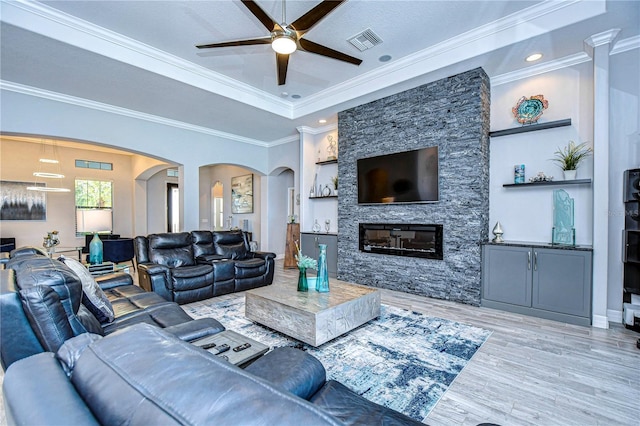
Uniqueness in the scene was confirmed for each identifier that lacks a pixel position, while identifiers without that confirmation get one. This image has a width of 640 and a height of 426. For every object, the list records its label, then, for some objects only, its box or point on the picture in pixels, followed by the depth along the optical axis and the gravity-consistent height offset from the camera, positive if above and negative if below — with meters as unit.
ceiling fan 2.48 +1.71
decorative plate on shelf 3.90 +1.39
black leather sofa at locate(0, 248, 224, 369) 1.25 -0.46
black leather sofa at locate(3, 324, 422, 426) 0.49 -0.34
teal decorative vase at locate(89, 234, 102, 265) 3.88 -0.57
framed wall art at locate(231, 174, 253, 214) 8.79 +0.50
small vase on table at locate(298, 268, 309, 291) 3.20 -0.79
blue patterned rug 2.06 -1.30
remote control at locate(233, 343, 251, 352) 1.51 -0.73
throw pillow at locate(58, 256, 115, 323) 2.00 -0.63
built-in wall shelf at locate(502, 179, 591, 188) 3.50 +0.34
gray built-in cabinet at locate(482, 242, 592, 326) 3.29 -0.87
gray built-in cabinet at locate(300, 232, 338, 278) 5.72 -0.76
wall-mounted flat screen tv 4.40 +0.53
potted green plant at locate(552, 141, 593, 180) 3.58 +0.67
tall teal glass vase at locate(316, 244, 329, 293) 3.19 -0.74
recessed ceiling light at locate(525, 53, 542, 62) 3.63 +1.95
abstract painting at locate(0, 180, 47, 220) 6.82 +0.21
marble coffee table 2.65 -1.00
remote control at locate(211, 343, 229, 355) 1.48 -0.73
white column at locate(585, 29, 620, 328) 3.20 +0.37
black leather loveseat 3.85 -0.83
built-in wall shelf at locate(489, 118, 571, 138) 3.66 +1.09
